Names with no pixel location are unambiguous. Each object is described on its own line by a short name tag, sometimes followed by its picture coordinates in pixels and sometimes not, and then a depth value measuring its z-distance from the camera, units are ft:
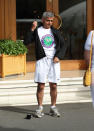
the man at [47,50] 32.35
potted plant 45.67
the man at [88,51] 23.22
